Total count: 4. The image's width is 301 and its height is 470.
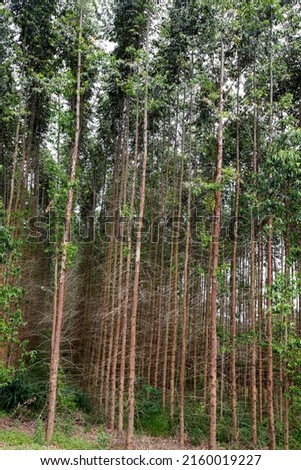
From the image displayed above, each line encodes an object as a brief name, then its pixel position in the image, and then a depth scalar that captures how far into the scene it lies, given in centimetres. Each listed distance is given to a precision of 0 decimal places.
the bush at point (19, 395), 1298
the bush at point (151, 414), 1322
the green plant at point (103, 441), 1027
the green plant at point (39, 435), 968
